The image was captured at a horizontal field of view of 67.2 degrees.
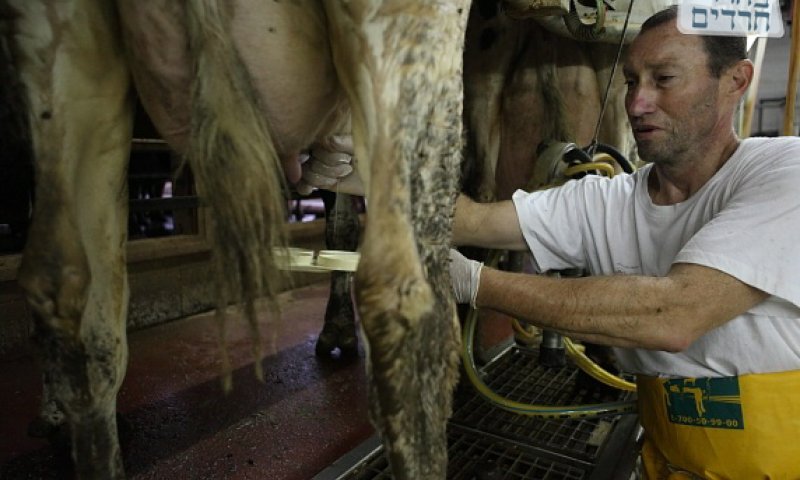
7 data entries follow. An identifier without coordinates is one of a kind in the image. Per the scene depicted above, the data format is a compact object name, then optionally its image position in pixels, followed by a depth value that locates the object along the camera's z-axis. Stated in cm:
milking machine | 209
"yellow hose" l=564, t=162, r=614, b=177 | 207
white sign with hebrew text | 156
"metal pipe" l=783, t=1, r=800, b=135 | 262
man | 134
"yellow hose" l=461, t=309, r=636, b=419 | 207
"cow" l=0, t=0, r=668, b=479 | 114
